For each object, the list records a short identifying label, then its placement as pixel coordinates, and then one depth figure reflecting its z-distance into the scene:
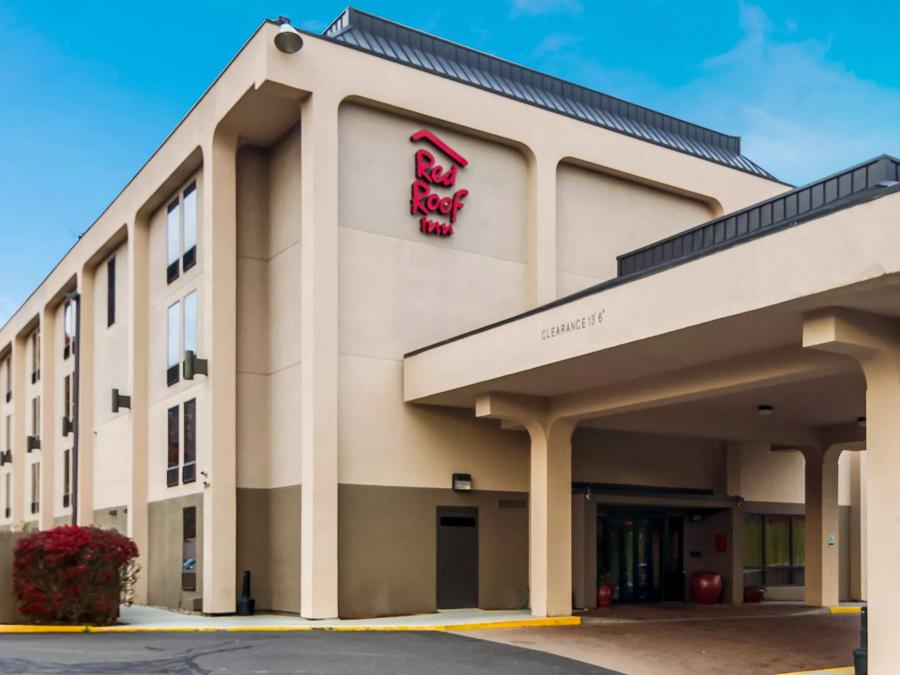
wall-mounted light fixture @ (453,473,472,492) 21.88
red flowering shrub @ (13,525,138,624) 19.00
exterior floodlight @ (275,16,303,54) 20.14
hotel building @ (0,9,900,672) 19.62
